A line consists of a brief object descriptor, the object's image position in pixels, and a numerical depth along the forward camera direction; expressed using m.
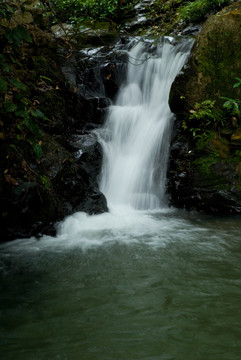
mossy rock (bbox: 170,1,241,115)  5.55
